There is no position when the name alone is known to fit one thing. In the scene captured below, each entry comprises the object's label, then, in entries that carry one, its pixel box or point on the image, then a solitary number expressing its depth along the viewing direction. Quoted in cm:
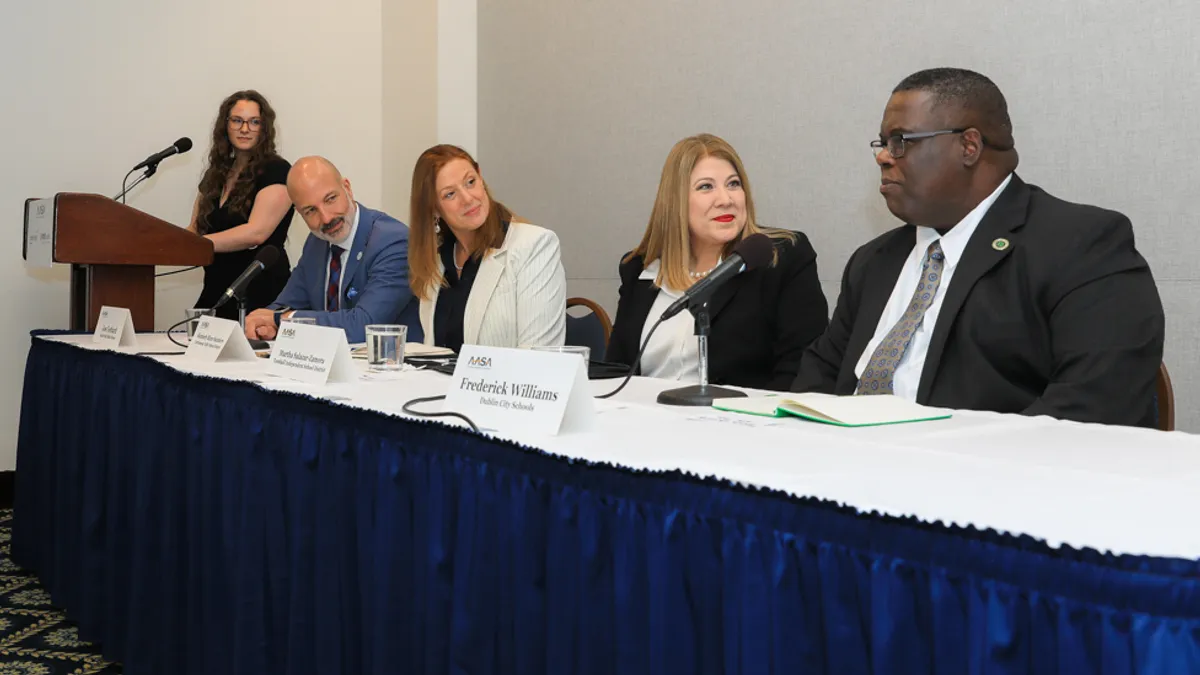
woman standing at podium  407
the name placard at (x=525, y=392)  125
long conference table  77
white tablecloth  81
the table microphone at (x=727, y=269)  147
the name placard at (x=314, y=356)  178
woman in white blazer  289
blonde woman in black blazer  248
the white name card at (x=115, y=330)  266
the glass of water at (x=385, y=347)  203
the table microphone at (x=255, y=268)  256
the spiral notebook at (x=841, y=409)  133
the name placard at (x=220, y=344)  219
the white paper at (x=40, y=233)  319
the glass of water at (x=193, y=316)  273
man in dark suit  168
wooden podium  315
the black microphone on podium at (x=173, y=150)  396
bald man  320
